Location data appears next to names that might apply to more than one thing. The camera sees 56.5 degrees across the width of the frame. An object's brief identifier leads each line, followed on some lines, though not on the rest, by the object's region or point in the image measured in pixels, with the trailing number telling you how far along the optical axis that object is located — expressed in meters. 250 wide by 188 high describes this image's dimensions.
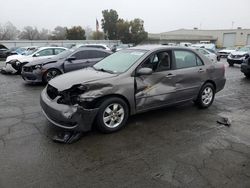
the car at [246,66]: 10.73
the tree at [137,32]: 46.34
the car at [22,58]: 12.17
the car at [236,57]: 16.74
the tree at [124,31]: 45.98
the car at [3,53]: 25.41
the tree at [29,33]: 72.24
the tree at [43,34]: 75.12
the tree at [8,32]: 66.81
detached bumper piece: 3.95
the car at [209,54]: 16.78
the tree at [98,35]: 50.38
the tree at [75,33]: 45.64
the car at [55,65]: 9.01
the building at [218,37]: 58.75
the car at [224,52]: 28.03
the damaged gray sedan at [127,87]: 4.02
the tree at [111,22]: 49.09
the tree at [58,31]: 68.91
